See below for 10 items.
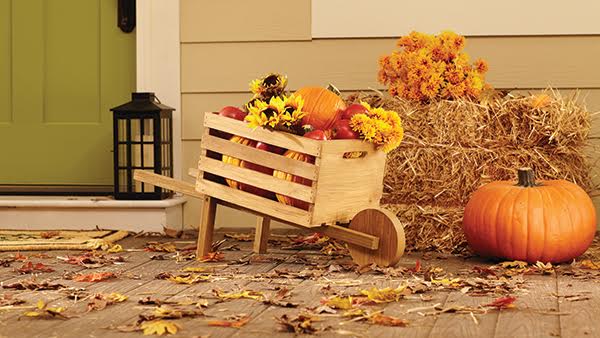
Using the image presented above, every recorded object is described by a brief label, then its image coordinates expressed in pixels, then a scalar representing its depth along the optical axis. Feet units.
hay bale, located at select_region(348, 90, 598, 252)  19.66
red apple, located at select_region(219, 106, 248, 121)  17.81
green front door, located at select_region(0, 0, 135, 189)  25.04
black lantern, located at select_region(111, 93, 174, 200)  23.02
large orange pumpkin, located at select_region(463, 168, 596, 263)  17.75
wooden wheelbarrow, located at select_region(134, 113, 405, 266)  16.65
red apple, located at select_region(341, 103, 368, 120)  17.39
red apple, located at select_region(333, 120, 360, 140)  17.16
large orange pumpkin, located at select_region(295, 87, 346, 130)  17.63
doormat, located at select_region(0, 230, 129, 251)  19.82
